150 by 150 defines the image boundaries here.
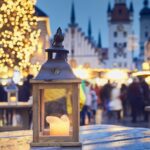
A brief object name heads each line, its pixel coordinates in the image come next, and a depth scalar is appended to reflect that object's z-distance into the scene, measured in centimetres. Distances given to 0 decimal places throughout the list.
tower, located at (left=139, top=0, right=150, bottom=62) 13138
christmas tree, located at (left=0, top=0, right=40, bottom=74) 1070
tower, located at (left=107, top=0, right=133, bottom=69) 10975
